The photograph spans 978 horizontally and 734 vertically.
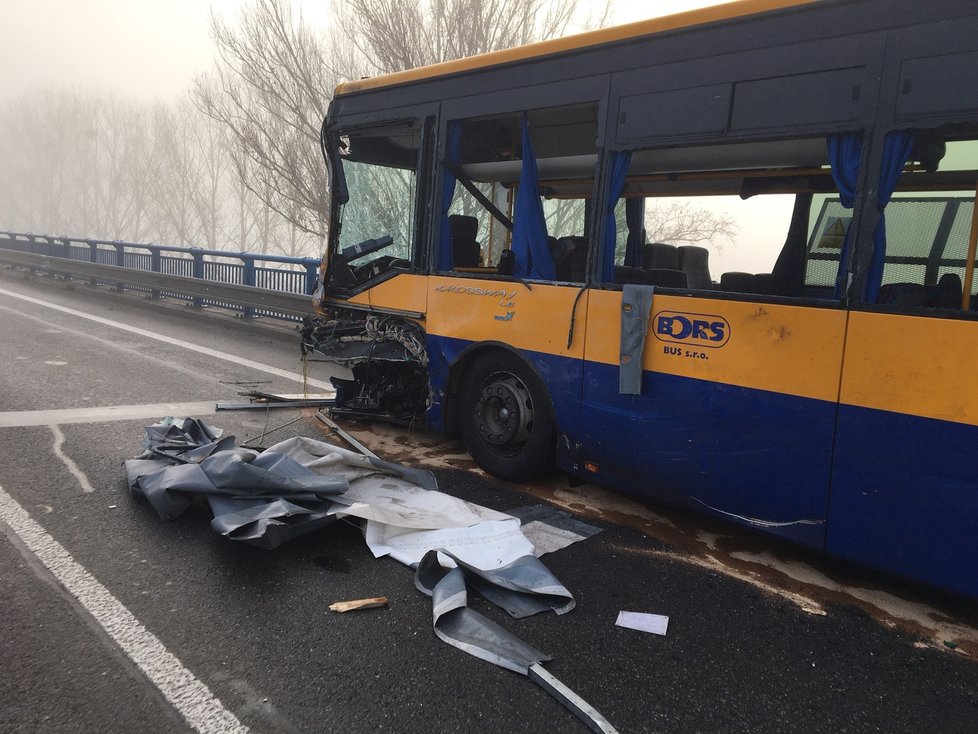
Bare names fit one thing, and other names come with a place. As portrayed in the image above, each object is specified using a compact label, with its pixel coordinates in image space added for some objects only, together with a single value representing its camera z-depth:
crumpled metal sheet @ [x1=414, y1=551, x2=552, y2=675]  2.82
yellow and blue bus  3.19
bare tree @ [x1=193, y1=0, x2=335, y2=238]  19.05
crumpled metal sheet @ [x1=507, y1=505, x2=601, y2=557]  4.04
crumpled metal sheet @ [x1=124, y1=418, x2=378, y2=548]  3.76
